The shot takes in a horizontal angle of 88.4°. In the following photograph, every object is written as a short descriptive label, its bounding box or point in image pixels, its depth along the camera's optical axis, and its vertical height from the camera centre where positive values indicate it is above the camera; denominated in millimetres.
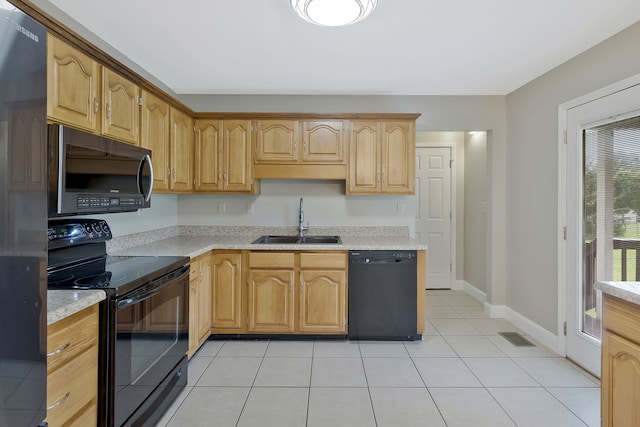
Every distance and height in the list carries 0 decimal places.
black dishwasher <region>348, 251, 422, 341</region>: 2912 -713
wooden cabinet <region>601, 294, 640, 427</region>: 1306 -615
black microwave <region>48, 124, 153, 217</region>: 1518 +214
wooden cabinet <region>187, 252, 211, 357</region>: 2492 -708
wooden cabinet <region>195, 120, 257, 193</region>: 3225 +580
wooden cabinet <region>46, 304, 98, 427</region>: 1196 -620
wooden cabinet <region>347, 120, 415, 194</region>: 3210 +567
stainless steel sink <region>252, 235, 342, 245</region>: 3402 -263
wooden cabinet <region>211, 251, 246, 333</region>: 2930 -706
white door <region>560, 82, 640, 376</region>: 2285 -1
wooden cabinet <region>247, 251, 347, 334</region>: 2926 -698
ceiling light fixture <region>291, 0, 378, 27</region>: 1779 +1141
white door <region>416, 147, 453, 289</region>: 4645 +72
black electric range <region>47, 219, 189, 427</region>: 1492 -542
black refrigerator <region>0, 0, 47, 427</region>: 831 -17
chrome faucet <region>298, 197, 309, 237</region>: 3469 -122
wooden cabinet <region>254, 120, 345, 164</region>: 3217 +719
